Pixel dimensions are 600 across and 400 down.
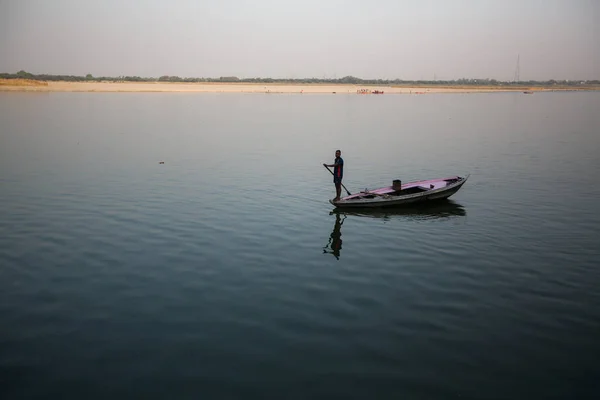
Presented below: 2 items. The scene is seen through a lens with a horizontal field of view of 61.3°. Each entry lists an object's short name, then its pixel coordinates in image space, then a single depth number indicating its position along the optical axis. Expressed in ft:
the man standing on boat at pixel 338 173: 68.64
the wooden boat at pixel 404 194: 67.09
